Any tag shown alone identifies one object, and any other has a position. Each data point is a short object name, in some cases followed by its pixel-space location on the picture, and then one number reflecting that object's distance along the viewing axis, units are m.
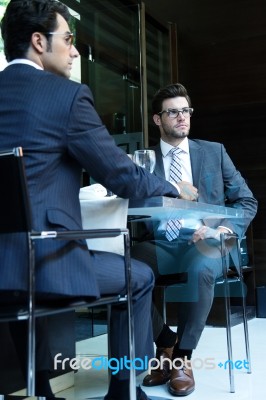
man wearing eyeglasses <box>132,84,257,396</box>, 2.50
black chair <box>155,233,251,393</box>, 2.59
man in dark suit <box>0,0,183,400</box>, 1.59
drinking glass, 2.34
